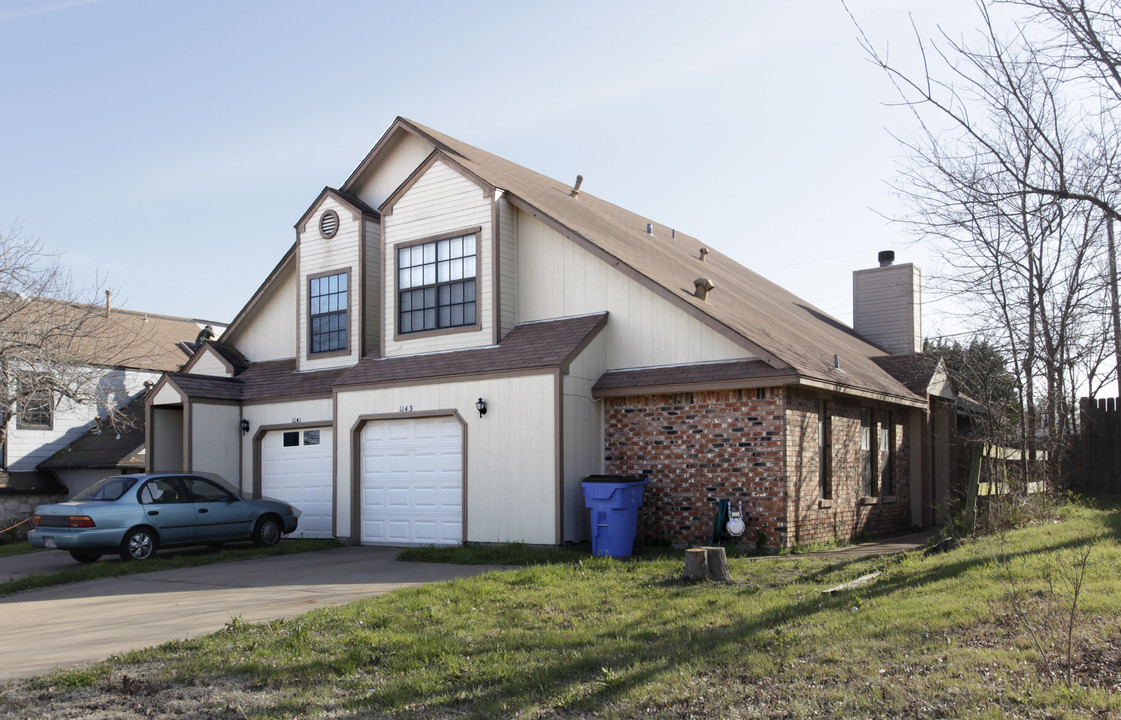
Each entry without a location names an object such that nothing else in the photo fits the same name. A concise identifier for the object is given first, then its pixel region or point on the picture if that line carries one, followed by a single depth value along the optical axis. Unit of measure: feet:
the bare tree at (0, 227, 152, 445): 64.95
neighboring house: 84.33
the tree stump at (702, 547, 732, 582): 34.12
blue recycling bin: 44.24
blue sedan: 46.32
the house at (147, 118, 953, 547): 47.57
